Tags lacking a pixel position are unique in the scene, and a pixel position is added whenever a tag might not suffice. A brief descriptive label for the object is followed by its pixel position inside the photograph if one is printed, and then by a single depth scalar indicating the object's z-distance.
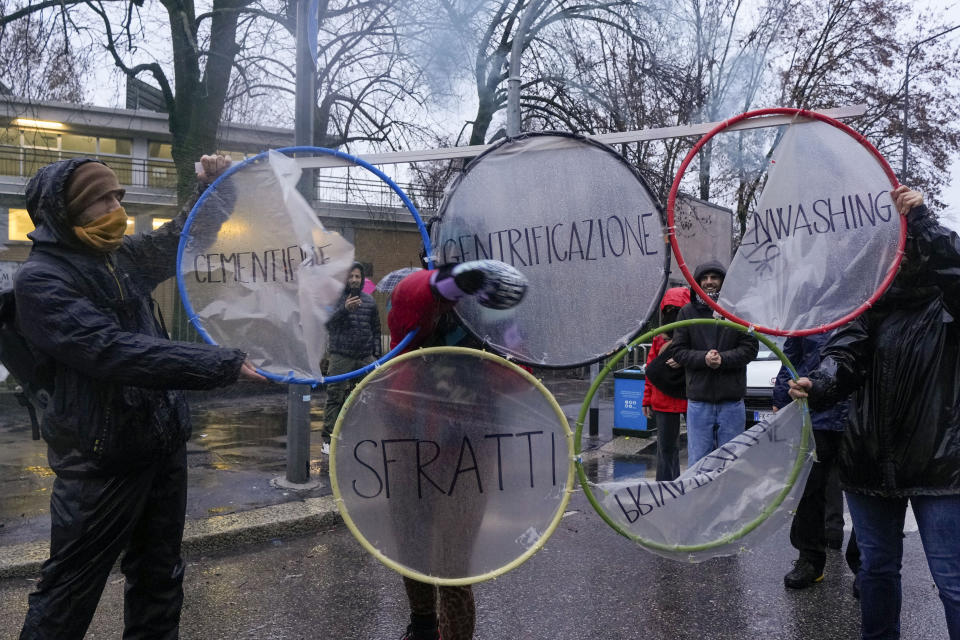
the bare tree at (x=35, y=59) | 9.12
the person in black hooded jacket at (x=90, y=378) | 2.10
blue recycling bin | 8.27
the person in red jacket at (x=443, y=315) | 2.00
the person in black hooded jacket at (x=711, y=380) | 4.29
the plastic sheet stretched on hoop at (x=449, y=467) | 2.23
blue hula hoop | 2.25
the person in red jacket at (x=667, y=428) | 5.07
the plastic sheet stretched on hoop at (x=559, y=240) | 2.17
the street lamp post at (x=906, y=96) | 16.37
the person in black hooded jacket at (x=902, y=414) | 2.42
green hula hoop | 2.18
